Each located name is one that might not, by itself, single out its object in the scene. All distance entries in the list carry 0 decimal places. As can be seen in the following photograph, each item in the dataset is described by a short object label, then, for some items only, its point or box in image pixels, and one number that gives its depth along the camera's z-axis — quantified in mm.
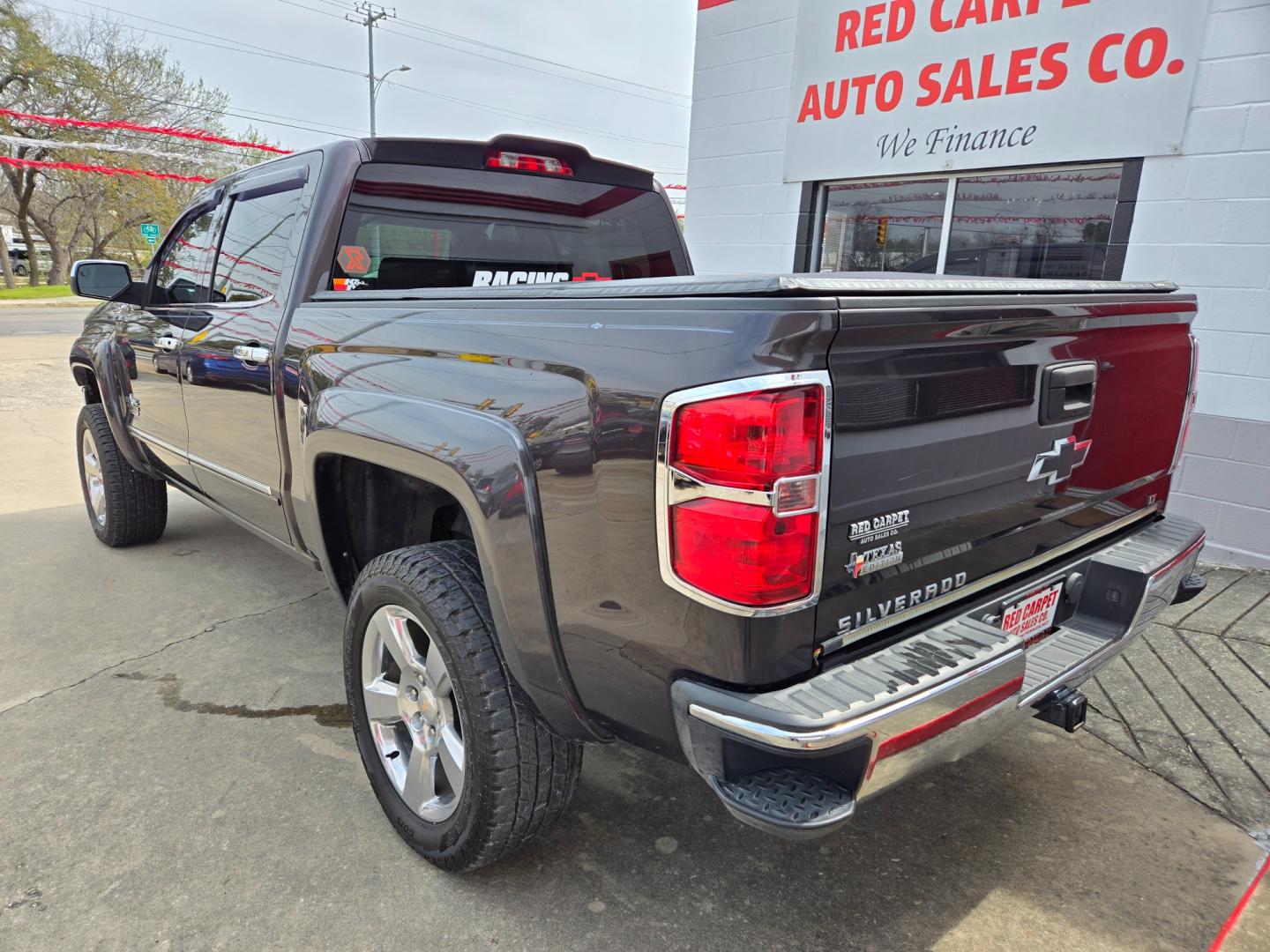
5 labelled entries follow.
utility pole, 33812
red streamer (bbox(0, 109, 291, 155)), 16247
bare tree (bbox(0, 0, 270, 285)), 28016
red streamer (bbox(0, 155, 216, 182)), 18525
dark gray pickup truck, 1511
